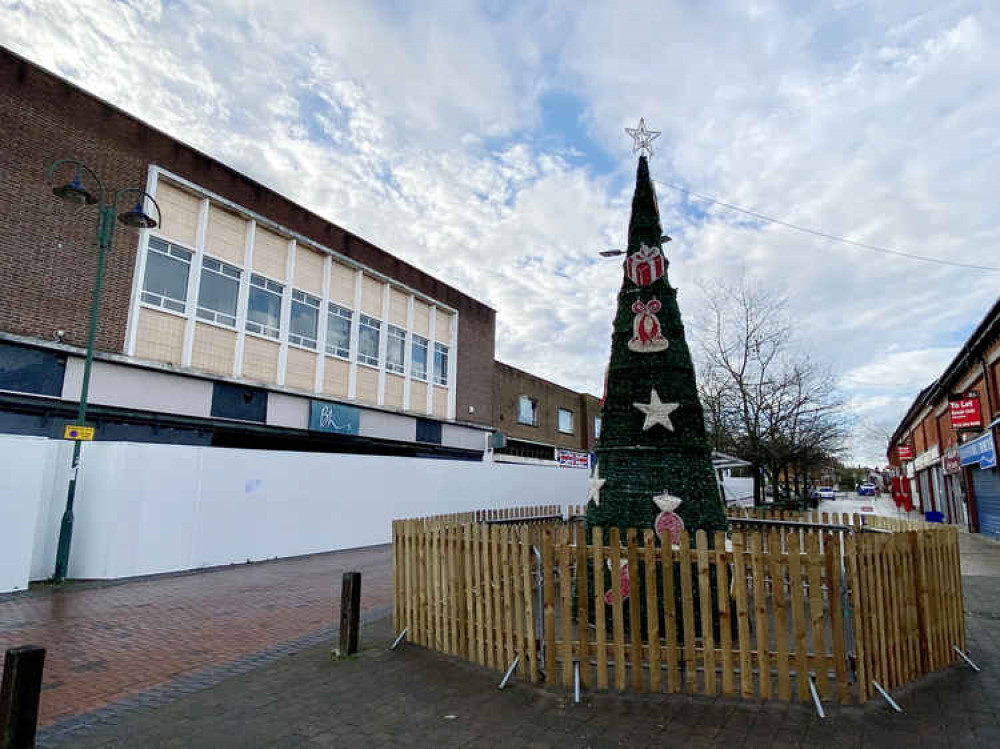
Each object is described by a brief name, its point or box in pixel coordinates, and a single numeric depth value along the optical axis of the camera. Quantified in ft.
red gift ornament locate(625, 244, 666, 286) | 22.68
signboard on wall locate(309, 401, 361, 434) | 57.82
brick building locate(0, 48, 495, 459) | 39.11
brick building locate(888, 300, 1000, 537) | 55.11
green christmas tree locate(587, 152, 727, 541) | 20.16
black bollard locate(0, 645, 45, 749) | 11.79
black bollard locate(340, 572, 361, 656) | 18.97
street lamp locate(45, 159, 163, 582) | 31.48
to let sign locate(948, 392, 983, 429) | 59.57
